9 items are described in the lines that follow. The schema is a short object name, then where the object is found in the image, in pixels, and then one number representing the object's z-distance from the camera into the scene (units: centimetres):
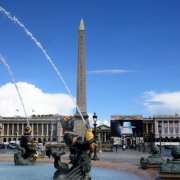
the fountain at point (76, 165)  1198
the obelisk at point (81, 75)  4506
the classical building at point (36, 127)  17712
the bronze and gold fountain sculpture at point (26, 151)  2036
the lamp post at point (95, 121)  2825
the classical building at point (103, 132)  19475
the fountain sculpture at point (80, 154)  1189
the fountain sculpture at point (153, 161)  1497
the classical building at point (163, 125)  17512
